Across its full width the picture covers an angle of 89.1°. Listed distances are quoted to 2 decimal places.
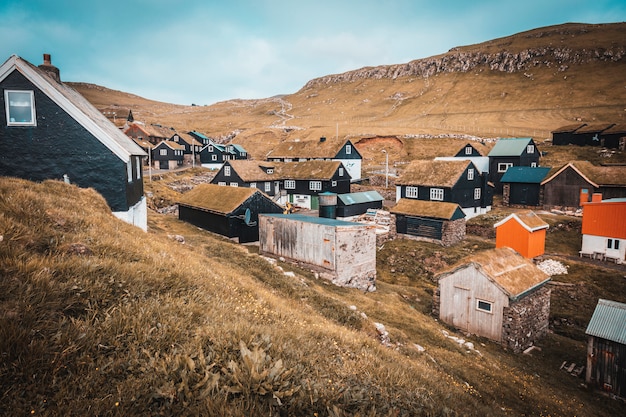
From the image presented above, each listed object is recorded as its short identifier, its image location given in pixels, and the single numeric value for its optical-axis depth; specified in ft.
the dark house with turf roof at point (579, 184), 137.28
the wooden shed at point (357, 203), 163.61
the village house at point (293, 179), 184.03
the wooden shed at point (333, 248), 79.00
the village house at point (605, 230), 98.68
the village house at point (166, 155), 260.62
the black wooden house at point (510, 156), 185.47
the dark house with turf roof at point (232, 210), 107.45
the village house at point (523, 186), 159.94
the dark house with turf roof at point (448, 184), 138.92
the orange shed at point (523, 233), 102.89
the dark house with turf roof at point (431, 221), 124.26
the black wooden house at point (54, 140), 56.95
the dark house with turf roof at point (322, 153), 225.35
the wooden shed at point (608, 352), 55.42
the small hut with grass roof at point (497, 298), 66.69
